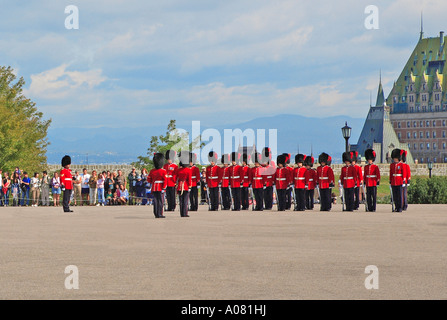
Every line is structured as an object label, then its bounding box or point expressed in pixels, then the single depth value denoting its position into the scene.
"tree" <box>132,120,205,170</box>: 70.51
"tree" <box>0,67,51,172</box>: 54.72
